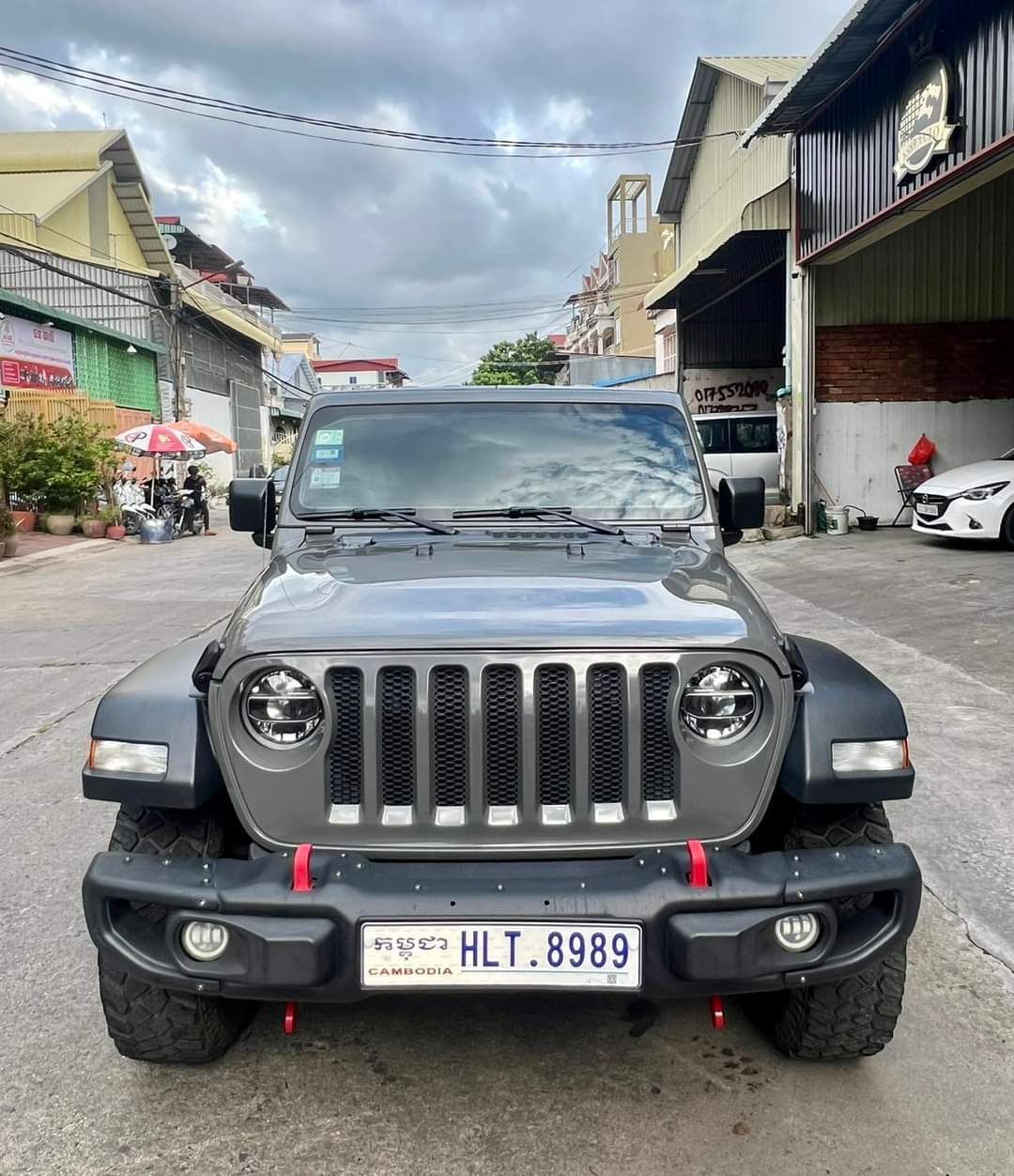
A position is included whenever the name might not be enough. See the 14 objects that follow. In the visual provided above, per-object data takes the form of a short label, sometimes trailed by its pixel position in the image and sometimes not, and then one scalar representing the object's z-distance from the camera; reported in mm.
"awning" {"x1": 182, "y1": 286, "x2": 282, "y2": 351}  33891
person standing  21734
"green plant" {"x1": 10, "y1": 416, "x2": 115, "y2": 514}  18891
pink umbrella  20250
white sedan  12594
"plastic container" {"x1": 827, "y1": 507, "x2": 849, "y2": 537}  15977
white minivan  17953
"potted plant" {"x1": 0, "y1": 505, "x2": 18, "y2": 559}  15828
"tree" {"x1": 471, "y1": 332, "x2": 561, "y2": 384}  61969
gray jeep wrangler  2299
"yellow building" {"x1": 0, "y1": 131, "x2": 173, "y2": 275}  29656
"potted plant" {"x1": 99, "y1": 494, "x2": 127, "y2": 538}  19812
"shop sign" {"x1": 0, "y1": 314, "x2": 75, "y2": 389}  21969
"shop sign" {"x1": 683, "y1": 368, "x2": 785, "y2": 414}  23953
